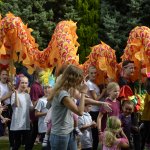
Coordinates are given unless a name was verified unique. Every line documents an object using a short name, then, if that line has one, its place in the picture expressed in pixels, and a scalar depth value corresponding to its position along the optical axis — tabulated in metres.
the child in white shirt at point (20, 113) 11.20
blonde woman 7.65
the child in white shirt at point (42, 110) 11.17
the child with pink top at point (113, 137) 9.05
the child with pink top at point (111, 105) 9.65
